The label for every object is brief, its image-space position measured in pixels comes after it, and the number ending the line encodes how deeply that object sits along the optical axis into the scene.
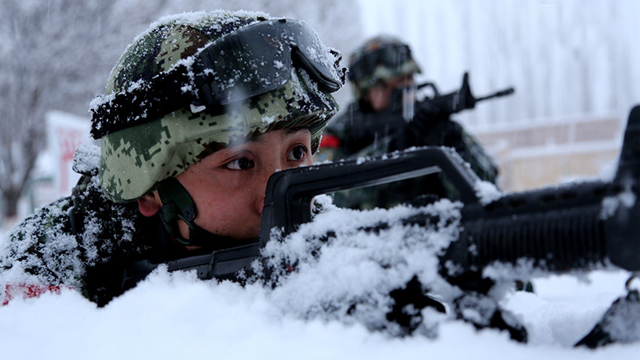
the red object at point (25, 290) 1.35
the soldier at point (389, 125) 3.42
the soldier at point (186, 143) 1.25
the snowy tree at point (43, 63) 9.84
